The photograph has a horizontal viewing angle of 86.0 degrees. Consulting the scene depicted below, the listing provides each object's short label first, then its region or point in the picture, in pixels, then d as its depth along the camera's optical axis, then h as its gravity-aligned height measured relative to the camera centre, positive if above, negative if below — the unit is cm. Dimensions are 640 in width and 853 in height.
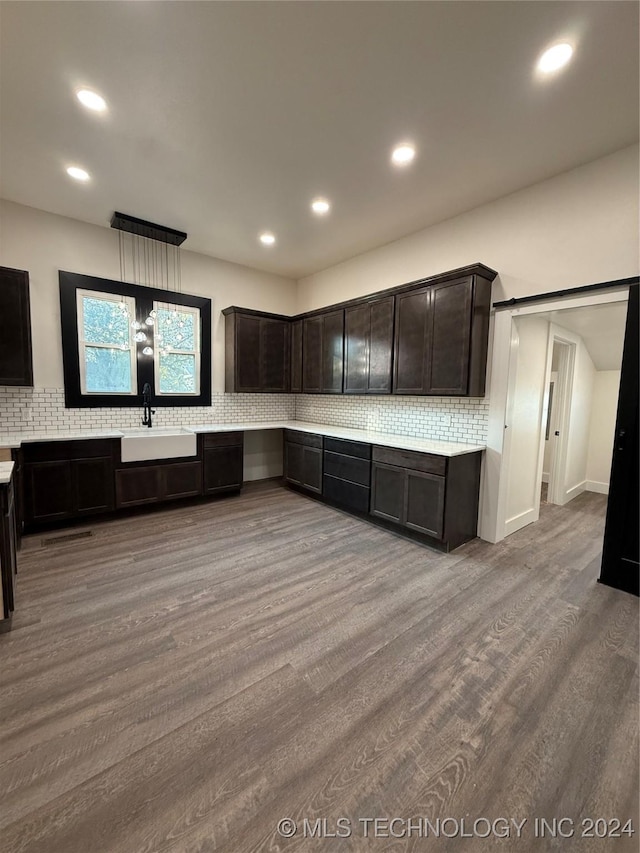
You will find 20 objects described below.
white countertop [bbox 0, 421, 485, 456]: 327 -45
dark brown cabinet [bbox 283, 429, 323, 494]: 454 -87
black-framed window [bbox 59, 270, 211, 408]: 394 +63
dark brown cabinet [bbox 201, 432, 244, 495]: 444 -87
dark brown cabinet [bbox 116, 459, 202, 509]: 385 -104
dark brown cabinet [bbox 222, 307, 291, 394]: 489 +67
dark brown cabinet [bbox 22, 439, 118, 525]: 335 -89
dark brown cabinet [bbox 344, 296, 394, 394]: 394 +63
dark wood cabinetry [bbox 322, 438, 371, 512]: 387 -89
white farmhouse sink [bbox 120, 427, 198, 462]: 384 -58
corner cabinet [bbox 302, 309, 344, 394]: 462 +63
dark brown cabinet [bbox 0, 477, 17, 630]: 203 -101
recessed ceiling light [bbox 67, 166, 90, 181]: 295 +192
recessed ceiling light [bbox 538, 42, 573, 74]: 183 +188
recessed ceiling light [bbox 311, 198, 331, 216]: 336 +192
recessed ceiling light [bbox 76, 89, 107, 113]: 218 +189
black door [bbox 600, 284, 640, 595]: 251 -64
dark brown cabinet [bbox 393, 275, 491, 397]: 318 +63
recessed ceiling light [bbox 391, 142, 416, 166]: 258 +189
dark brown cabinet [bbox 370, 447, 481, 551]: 314 -91
